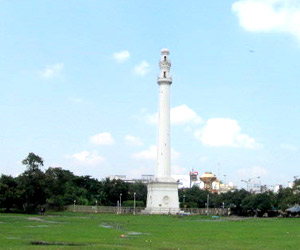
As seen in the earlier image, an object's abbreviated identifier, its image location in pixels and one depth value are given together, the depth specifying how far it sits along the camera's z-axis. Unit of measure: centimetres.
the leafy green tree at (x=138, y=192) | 11256
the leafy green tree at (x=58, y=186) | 7104
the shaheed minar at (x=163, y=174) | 8063
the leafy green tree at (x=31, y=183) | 6812
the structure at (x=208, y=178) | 17375
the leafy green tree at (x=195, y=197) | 10642
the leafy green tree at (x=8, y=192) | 6706
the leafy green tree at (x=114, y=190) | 10850
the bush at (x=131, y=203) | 10007
